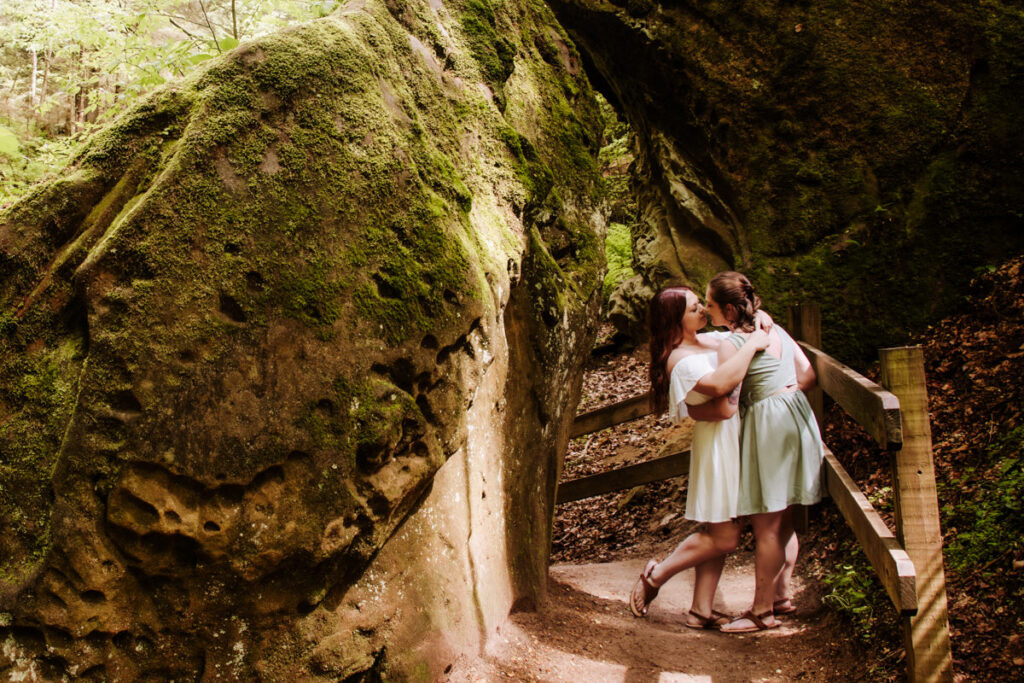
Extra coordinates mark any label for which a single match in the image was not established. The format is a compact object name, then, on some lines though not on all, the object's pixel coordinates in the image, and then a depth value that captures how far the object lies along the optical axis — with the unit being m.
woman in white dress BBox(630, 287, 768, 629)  4.53
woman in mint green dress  4.58
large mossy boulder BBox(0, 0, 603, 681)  2.28
